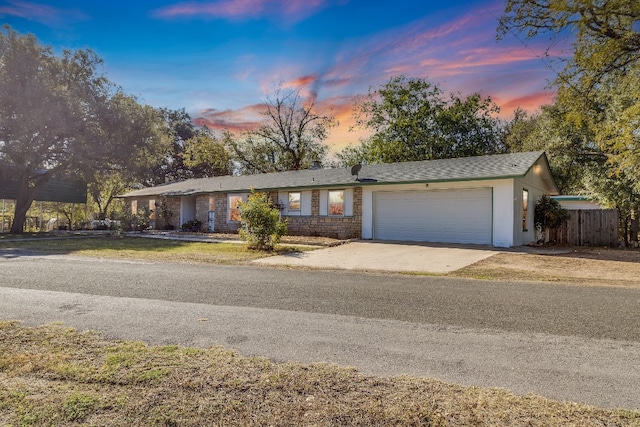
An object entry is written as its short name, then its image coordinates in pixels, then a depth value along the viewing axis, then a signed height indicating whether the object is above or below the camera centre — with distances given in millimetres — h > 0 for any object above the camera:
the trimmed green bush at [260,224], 13133 -423
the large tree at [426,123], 29688 +7759
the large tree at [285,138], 34531 +7702
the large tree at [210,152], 36500 +6436
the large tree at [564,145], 19656 +3912
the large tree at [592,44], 11492 +5853
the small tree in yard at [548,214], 15578 -55
